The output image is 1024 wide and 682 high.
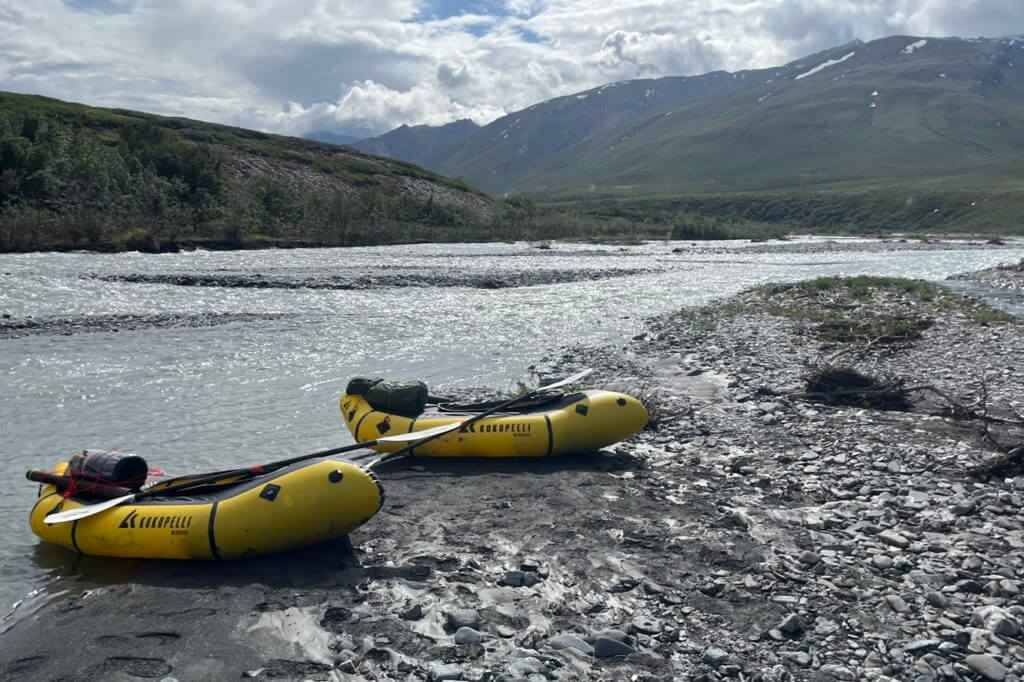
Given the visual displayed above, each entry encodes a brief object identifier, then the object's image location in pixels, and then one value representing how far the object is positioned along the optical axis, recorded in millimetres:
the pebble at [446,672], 5699
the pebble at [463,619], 6465
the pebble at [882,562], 7133
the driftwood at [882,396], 10722
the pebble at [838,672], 5621
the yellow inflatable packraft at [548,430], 11156
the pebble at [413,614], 6609
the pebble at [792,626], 6219
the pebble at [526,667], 5736
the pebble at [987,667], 5461
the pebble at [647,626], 6332
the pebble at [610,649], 5996
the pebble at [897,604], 6383
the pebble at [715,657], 5867
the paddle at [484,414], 10917
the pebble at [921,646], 5844
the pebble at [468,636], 6211
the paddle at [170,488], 7949
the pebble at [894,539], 7519
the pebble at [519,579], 7203
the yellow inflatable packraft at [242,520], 7719
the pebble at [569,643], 6059
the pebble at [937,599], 6383
